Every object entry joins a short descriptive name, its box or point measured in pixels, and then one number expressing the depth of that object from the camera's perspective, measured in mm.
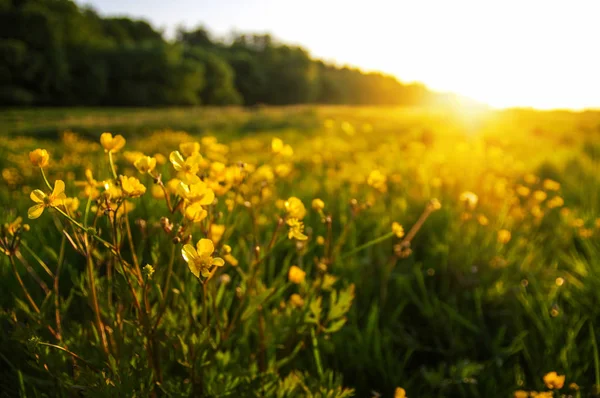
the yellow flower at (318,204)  466
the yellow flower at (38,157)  375
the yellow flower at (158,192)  501
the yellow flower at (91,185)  405
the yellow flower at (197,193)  357
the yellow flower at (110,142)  414
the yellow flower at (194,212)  346
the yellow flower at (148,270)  332
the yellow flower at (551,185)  943
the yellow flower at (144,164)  387
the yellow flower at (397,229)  455
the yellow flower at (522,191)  998
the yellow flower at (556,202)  849
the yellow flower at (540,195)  851
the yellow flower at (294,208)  400
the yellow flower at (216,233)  494
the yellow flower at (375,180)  493
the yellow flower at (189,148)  416
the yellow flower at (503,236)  736
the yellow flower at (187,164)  377
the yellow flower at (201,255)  329
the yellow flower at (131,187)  351
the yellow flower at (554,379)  462
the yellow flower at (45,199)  334
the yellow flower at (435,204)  522
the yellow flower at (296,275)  494
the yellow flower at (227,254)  392
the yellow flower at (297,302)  492
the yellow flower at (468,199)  668
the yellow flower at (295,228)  383
